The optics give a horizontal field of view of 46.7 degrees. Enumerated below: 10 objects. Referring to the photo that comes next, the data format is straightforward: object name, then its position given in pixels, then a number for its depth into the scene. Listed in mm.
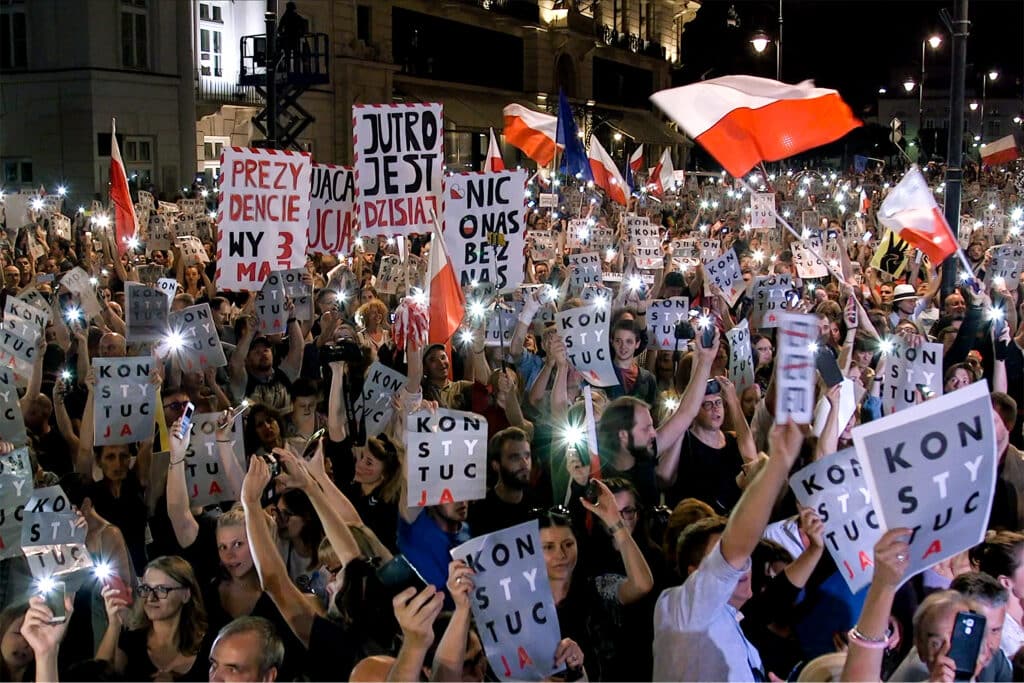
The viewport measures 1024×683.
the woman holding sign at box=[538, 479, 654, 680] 4758
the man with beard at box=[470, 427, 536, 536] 6094
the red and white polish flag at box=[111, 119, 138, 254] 13977
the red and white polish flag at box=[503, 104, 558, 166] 18453
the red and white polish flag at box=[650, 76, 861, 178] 7629
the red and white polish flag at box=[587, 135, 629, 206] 17969
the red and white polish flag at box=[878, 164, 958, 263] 9984
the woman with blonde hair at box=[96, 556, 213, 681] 4742
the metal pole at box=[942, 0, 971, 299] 11469
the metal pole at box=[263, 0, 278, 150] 15557
